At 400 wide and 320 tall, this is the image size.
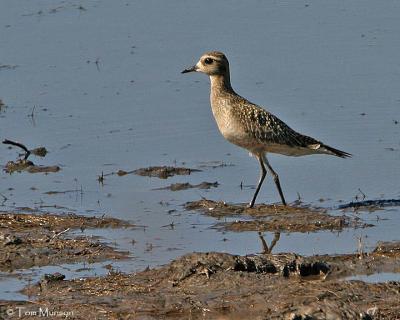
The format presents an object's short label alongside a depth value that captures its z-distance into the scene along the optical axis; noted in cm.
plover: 1405
